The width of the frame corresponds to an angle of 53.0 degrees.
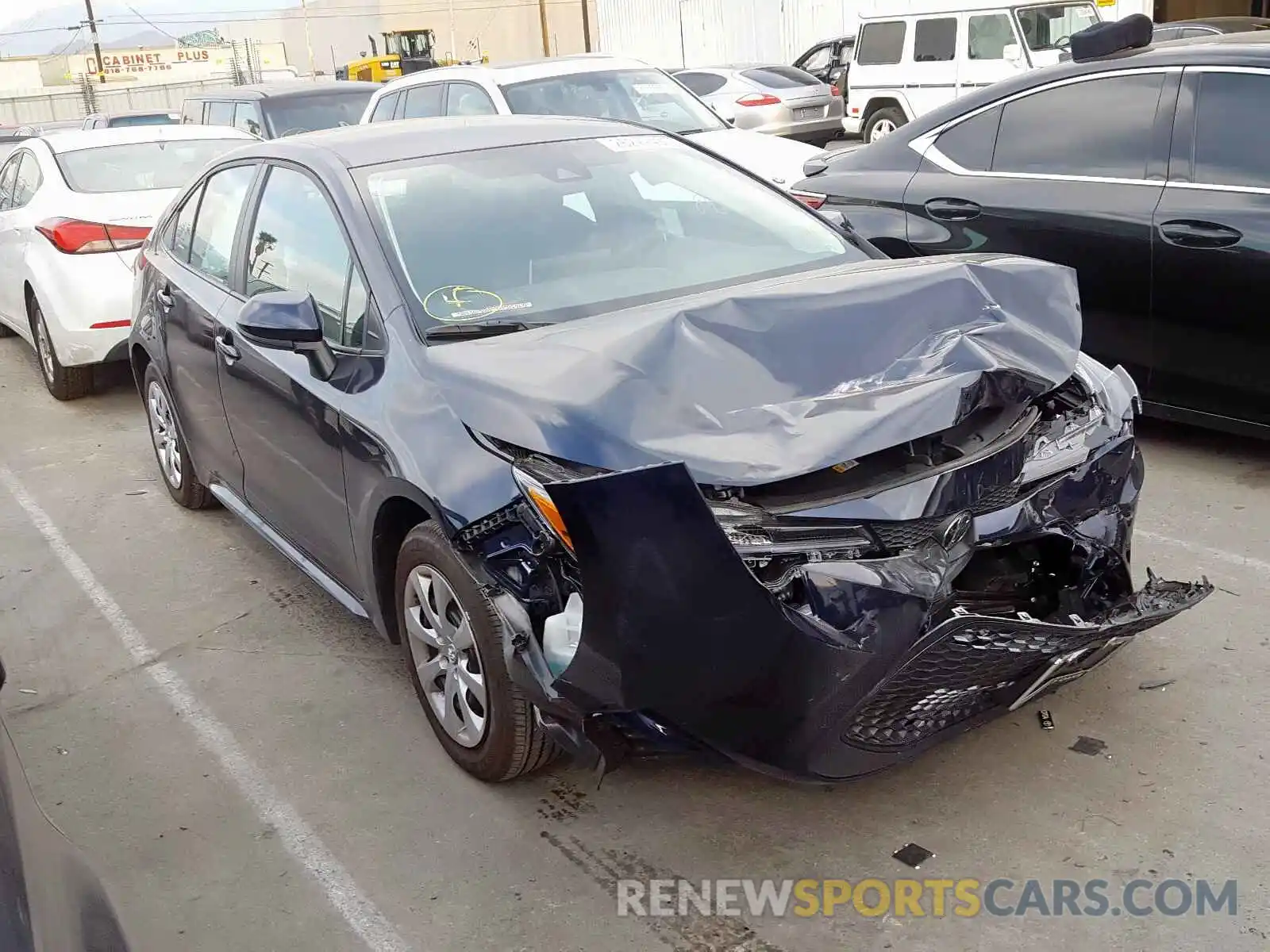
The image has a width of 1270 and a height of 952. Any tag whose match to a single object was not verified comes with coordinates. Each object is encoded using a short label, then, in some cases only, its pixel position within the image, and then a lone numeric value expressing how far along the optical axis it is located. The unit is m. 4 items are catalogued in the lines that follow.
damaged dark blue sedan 2.60
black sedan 4.79
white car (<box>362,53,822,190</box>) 9.16
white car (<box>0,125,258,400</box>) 7.47
